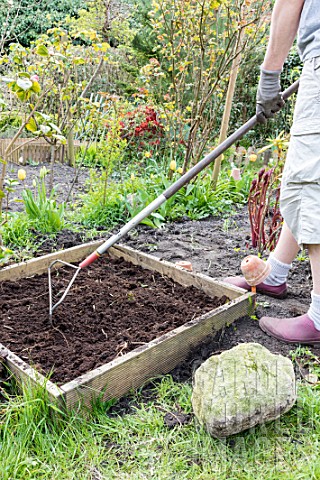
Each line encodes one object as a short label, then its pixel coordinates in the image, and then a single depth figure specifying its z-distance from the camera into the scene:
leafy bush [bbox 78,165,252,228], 4.47
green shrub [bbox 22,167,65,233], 4.07
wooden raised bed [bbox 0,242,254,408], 1.94
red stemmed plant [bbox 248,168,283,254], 3.73
